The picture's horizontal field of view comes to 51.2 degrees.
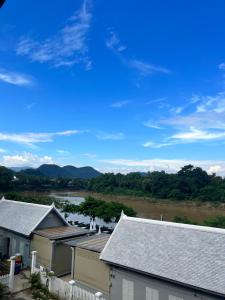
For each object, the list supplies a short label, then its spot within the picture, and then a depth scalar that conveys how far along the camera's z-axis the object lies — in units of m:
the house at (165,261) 9.31
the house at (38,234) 14.54
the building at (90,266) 11.76
